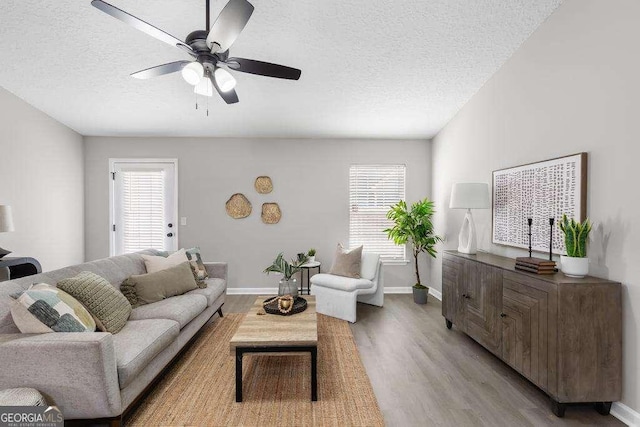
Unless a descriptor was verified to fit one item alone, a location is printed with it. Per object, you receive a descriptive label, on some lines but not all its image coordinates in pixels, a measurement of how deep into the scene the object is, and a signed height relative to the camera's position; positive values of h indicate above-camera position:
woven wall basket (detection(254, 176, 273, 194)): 4.76 +0.43
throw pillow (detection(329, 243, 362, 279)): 3.94 -0.73
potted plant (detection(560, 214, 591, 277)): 2.02 -0.28
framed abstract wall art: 2.23 +0.11
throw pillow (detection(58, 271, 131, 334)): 2.02 -0.65
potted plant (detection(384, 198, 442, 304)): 4.22 -0.29
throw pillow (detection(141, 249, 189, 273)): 3.09 -0.57
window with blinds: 4.86 +0.13
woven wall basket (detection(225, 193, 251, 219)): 4.75 +0.05
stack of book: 2.14 -0.41
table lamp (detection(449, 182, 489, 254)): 3.13 +0.14
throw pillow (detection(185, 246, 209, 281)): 3.36 -0.64
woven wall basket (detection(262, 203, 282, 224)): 4.76 -0.06
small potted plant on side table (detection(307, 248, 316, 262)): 4.40 -0.69
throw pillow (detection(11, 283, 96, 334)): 1.66 -0.61
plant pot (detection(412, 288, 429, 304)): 4.24 -1.24
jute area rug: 1.85 -1.34
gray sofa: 1.54 -0.89
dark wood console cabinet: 1.88 -0.85
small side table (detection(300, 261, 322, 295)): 4.14 -0.97
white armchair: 3.56 -1.03
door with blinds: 4.70 +0.11
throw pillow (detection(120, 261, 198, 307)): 2.67 -0.73
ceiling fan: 1.65 +1.07
